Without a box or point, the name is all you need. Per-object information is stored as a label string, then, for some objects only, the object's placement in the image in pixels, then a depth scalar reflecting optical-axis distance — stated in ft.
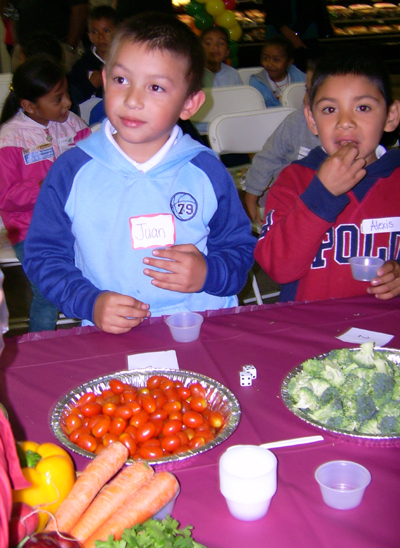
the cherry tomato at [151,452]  3.18
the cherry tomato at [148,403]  3.59
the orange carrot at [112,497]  2.53
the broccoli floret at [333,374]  3.62
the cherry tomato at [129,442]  3.26
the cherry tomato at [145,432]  3.35
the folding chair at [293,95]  14.40
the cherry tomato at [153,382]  3.90
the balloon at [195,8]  22.27
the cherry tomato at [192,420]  3.51
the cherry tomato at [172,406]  3.61
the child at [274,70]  17.44
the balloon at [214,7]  22.27
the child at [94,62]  14.88
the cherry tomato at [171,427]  3.42
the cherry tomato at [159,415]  3.52
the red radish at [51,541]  2.06
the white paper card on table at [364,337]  4.70
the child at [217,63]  18.08
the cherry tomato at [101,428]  3.39
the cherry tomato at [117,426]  3.40
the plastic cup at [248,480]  2.65
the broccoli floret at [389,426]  3.34
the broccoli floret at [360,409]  3.40
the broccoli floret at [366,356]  3.78
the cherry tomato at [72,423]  3.53
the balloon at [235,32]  23.82
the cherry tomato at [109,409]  3.61
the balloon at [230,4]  22.71
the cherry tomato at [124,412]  3.54
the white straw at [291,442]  3.32
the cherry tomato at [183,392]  3.79
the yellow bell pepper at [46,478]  2.56
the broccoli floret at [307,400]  3.59
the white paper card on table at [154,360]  4.34
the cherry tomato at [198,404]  3.68
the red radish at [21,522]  2.18
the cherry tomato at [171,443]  3.29
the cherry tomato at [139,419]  3.47
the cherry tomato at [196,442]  3.30
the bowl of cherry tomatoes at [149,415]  3.29
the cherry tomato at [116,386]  3.83
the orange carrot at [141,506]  2.49
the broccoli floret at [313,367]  3.78
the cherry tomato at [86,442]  3.28
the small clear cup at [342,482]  2.77
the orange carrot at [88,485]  2.52
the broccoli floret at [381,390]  3.43
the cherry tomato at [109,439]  3.26
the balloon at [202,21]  22.27
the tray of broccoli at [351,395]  3.36
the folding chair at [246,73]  19.16
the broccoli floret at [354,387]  3.47
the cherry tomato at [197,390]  3.80
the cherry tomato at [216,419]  3.57
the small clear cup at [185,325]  4.70
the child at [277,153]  10.66
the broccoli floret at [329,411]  3.47
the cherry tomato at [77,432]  3.37
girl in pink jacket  9.93
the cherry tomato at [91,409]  3.61
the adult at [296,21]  20.75
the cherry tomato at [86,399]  3.75
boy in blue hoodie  5.01
